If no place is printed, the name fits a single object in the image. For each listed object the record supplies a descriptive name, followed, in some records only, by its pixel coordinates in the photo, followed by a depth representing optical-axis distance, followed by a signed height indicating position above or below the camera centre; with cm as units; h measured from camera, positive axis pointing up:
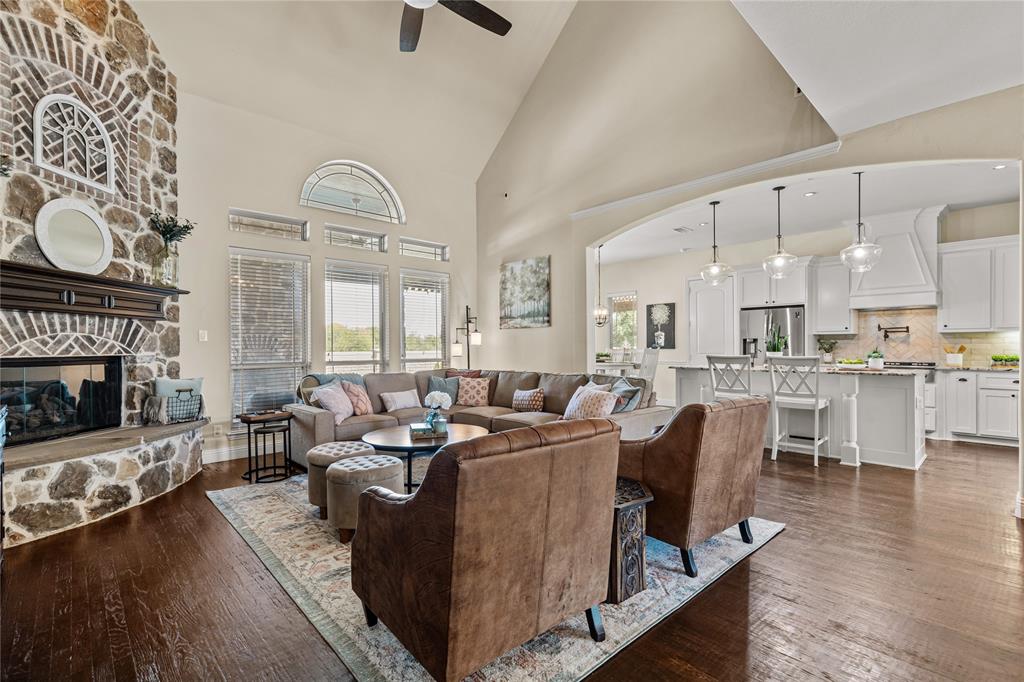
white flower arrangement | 381 -49
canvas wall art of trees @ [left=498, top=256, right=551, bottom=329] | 643 +70
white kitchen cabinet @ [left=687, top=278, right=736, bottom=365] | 811 +40
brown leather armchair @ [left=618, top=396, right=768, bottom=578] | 237 -69
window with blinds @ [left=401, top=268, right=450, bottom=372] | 673 +33
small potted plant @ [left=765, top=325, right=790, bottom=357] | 689 -2
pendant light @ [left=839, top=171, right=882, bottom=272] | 443 +84
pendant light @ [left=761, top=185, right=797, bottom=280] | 504 +86
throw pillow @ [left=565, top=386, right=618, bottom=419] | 426 -61
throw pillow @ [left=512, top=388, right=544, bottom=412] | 533 -70
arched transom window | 589 +203
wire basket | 413 -59
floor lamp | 695 +7
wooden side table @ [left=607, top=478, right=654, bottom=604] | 215 -100
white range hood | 594 +106
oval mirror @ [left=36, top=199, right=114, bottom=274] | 332 +82
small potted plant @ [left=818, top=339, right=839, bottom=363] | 720 -10
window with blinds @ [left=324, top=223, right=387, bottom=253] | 600 +142
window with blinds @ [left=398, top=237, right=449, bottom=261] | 671 +141
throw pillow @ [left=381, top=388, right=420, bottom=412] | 533 -69
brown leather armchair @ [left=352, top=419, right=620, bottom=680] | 140 -69
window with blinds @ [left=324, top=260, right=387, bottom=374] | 597 +35
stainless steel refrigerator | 730 +24
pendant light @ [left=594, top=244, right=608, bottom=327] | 846 +49
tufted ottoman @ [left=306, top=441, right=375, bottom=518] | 325 -88
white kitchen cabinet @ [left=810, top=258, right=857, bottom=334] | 687 +64
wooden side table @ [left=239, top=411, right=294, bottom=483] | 432 -108
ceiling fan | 383 +284
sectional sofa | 436 -74
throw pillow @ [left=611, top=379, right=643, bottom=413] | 436 -54
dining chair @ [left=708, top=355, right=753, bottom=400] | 516 -41
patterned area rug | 177 -126
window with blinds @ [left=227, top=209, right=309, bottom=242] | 529 +142
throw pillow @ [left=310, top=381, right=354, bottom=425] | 463 -61
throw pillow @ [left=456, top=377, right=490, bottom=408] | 581 -64
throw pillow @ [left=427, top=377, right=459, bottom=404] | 580 -57
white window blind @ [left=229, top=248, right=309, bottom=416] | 522 +18
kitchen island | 448 -77
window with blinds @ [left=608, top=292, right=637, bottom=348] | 972 +47
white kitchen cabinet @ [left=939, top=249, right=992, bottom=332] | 571 +64
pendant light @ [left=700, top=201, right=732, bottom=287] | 559 +84
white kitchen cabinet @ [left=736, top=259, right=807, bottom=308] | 719 +86
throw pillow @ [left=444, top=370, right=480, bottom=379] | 614 -43
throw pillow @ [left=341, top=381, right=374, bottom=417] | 495 -62
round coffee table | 338 -77
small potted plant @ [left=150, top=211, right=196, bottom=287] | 429 +95
